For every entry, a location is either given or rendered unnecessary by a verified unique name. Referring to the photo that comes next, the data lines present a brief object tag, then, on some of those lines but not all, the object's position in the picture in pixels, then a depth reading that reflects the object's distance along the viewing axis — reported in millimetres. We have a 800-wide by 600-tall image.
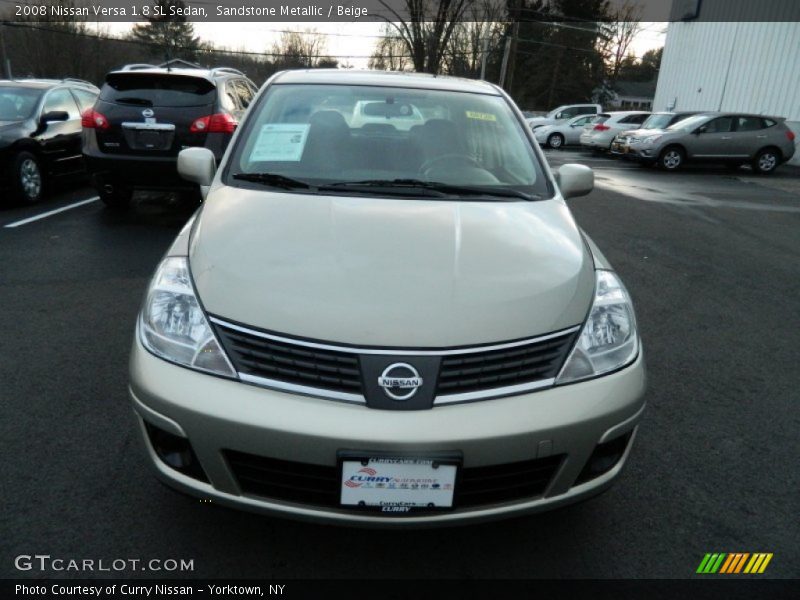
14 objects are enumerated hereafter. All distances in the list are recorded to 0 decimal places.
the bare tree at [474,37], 36938
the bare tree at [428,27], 32938
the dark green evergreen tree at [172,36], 50750
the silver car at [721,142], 16422
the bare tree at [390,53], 37575
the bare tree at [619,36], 48875
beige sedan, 1761
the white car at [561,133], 24641
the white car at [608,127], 21047
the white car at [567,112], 25875
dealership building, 20047
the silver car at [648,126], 17578
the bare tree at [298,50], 47594
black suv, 6570
